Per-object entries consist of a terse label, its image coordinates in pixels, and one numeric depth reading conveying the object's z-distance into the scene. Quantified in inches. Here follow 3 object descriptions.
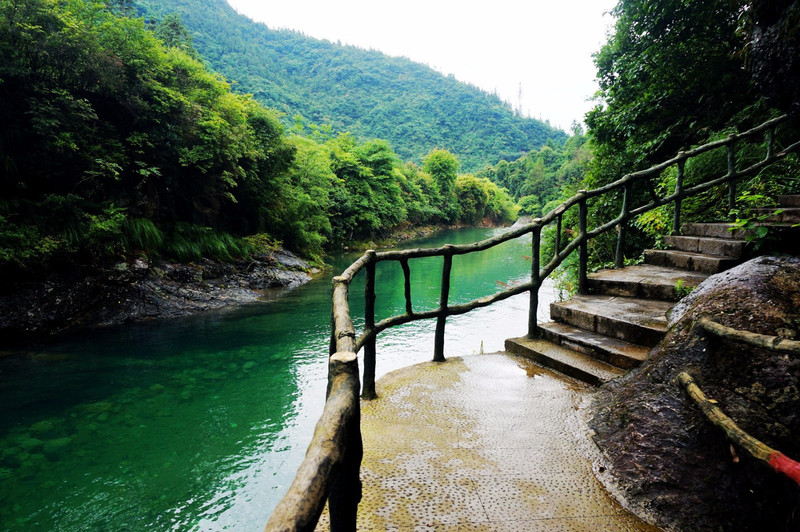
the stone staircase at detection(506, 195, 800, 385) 119.2
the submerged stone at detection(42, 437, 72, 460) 166.2
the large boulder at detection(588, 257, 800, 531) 62.9
